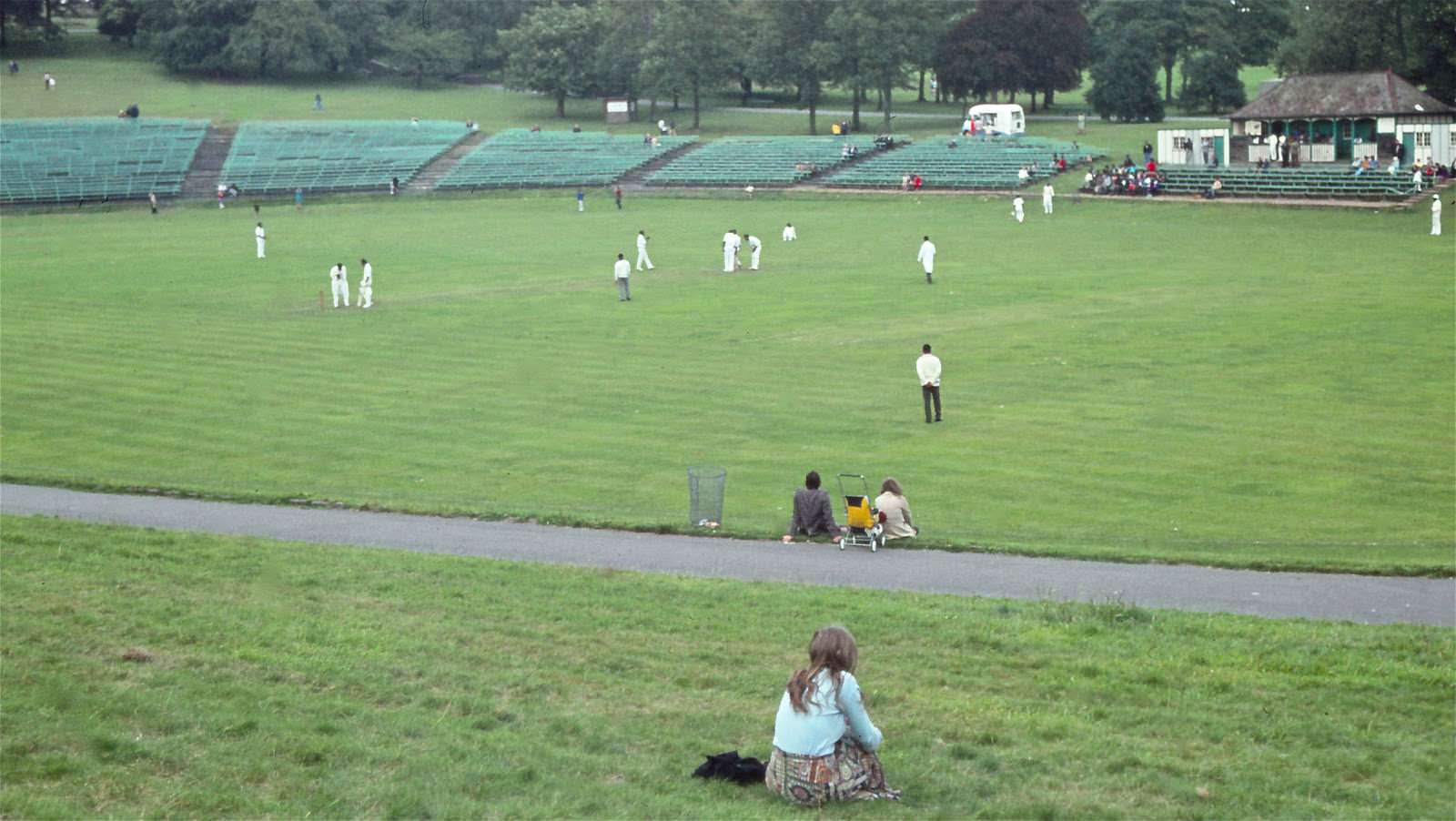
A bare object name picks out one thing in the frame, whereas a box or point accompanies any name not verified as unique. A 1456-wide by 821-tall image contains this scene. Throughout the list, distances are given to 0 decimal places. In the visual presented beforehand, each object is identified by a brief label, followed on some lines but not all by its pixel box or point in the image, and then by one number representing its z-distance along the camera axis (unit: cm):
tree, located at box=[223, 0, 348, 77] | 12838
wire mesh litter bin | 2106
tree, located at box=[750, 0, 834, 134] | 11012
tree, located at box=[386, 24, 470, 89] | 13050
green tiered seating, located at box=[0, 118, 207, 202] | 9138
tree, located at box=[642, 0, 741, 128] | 11019
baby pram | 1989
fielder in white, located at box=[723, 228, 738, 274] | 5122
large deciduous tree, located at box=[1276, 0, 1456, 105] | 7950
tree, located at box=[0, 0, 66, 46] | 13400
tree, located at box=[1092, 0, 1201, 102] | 11206
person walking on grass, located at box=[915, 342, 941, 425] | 2786
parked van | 9656
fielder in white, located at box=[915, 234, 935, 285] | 4703
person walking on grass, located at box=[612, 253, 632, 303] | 4494
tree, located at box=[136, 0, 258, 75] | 12912
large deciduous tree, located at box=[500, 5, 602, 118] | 12162
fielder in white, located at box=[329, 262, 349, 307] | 4606
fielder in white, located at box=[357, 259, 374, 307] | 4572
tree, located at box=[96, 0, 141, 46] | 13812
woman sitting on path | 2012
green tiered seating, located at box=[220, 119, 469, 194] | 9594
